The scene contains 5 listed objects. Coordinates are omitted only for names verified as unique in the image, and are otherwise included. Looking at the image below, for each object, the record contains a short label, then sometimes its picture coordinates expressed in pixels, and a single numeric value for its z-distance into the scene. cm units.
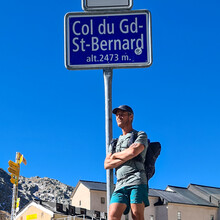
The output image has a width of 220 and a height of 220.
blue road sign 484
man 437
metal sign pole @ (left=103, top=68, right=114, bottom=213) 457
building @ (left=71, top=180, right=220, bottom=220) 6547
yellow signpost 2850
